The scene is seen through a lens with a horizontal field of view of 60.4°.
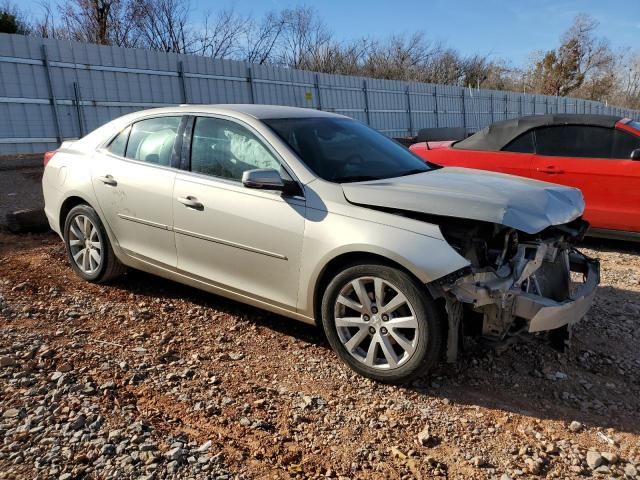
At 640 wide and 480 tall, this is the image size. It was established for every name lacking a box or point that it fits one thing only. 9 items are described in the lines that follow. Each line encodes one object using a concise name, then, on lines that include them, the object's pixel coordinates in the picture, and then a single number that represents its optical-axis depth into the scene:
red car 6.07
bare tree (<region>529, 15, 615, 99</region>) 57.56
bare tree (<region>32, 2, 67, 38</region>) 26.94
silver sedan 3.12
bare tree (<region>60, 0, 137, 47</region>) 25.81
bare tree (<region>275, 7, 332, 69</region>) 34.78
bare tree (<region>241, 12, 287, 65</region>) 31.14
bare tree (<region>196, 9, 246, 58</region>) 29.67
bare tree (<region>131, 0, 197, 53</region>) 27.26
